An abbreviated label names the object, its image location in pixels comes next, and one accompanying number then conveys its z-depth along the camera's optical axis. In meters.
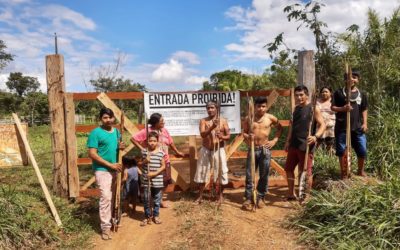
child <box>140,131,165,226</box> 5.06
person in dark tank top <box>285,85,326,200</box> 5.32
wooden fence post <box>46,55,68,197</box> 5.71
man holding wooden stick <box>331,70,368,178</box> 5.51
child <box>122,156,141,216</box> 5.37
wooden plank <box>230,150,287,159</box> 6.11
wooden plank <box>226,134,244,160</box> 5.99
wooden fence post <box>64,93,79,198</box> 5.77
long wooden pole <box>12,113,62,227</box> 4.91
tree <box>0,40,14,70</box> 23.27
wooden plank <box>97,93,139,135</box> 5.64
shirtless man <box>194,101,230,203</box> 5.39
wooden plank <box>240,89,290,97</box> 5.93
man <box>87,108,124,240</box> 4.65
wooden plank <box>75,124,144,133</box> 5.75
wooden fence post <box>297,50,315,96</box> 6.30
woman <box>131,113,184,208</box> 5.38
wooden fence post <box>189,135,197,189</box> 5.93
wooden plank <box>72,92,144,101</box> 5.68
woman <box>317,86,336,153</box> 6.46
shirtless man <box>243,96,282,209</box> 5.36
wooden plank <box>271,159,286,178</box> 6.11
